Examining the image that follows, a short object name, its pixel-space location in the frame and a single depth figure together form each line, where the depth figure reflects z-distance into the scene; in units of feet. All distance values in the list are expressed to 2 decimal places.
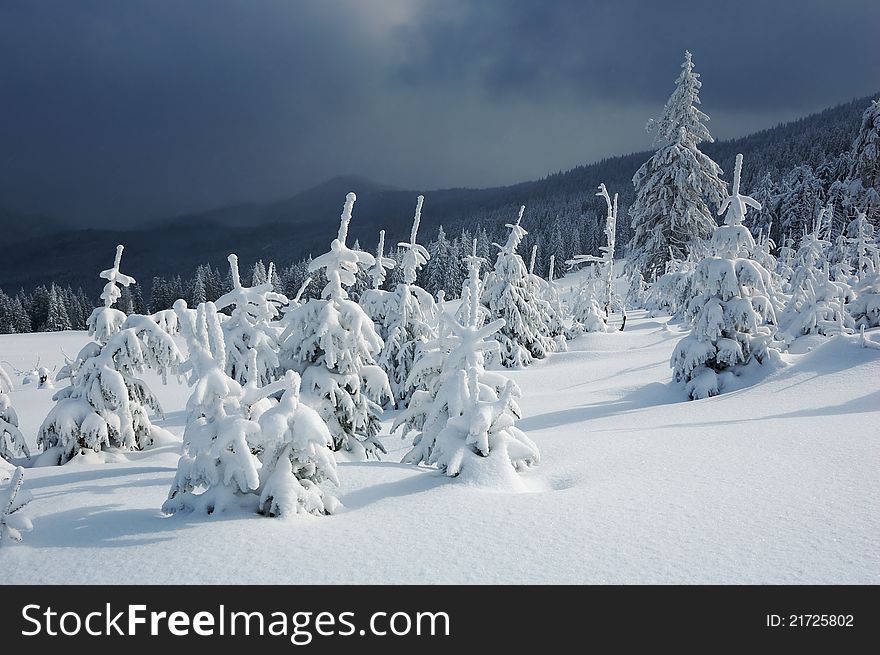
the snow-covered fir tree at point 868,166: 120.37
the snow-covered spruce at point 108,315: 32.37
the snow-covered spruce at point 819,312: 50.31
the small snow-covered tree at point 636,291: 126.97
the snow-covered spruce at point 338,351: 28.58
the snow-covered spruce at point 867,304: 50.04
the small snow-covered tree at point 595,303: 89.76
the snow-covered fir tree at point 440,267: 253.24
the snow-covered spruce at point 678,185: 104.83
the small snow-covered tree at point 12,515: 13.50
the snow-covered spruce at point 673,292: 67.95
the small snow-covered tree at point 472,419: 19.70
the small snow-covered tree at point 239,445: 15.48
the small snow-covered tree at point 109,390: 29.66
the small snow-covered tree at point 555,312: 87.04
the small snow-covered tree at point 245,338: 34.94
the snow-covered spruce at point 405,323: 52.49
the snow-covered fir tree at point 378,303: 53.93
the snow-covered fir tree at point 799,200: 179.00
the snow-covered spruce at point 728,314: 40.29
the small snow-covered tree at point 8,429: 30.58
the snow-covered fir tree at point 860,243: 61.26
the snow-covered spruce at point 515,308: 74.02
